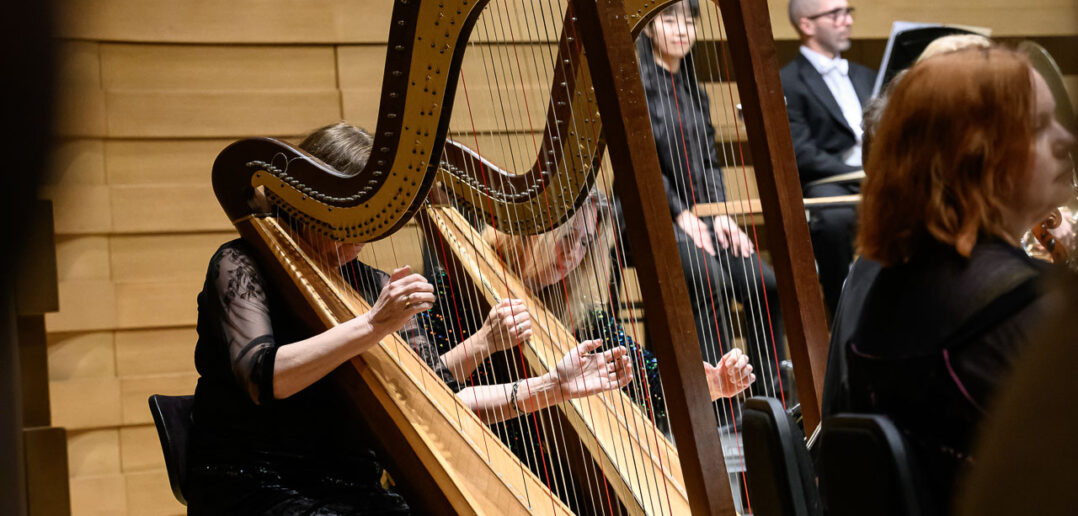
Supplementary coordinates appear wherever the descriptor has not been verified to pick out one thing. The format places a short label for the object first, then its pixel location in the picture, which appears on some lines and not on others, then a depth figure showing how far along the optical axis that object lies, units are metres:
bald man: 7.20
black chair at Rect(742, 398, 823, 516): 3.83
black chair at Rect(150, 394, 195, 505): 4.91
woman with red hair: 3.67
